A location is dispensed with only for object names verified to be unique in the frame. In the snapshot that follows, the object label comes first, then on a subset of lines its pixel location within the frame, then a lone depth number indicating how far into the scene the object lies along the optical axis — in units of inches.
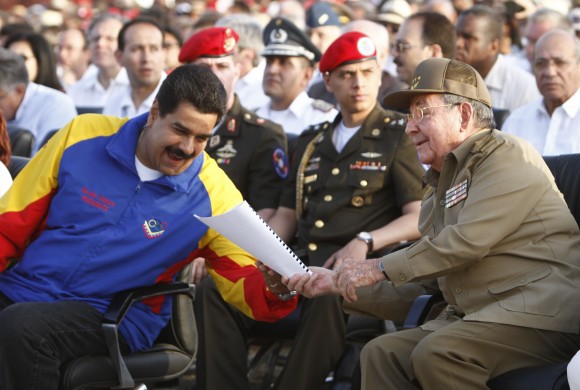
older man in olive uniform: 317.1
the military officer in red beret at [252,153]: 495.9
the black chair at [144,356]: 367.2
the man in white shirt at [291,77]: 611.3
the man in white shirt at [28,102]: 648.3
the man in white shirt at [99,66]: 875.0
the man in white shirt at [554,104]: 530.1
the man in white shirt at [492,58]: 659.9
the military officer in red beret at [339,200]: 414.9
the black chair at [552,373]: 302.2
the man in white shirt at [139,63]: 670.9
